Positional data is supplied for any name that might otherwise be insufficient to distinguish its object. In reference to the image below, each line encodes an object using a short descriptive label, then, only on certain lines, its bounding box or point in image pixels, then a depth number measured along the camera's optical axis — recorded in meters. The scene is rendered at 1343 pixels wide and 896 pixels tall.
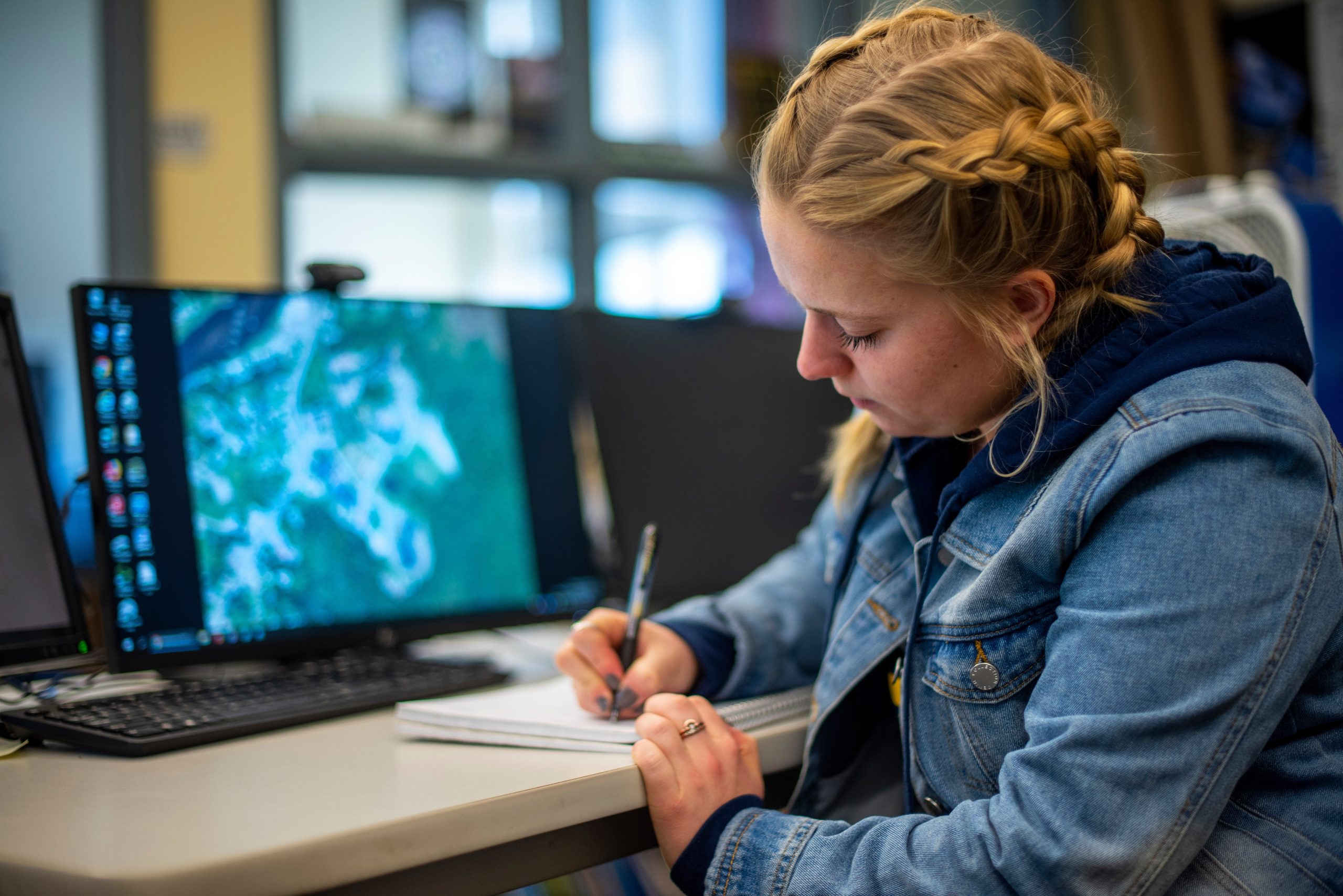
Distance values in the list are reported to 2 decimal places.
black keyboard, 0.78
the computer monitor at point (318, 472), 0.95
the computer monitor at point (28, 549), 0.88
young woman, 0.60
